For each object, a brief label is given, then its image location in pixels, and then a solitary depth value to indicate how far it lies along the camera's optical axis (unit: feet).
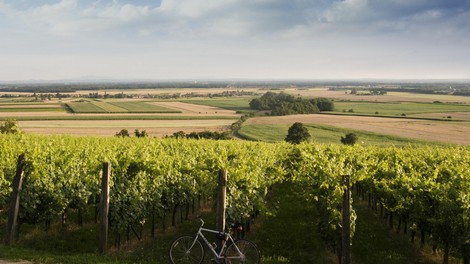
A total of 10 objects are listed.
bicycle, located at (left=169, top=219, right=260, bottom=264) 30.71
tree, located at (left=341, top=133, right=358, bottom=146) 190.29
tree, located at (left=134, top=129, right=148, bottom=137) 195.99
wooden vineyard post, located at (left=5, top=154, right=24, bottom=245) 36.50
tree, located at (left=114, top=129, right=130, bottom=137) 197.36
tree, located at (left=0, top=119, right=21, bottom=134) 165.44
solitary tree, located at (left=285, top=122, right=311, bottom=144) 191.15
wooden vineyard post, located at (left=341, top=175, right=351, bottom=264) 32.01
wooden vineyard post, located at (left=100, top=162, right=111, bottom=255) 34.68
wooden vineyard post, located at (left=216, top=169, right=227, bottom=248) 32.84
